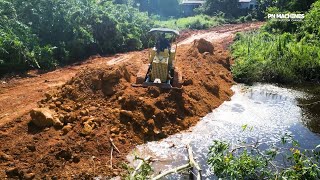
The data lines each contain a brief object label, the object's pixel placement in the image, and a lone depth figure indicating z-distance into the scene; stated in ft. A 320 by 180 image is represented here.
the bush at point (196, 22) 87.94
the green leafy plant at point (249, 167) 18.30
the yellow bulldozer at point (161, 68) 34.30
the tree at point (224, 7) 105.84
